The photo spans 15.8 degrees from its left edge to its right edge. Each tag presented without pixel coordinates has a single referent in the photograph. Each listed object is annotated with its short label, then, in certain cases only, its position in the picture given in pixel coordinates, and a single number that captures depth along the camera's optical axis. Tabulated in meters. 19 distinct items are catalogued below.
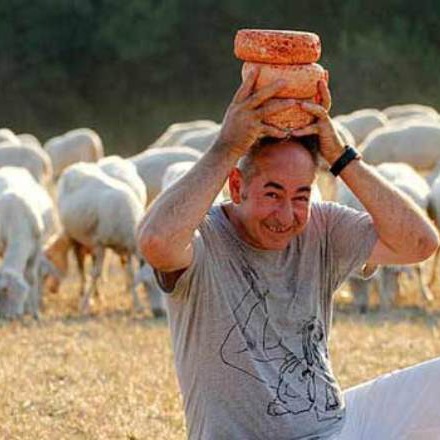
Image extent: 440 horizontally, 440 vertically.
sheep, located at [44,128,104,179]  24.08
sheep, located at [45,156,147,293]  15.09
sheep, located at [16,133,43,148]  23.42
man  4.38
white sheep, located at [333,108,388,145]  23.84
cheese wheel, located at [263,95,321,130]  4.39
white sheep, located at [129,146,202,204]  17.45
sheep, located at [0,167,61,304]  14.45
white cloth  4.48
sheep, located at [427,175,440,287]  13.74
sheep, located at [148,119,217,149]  22.45
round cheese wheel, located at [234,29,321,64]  4.39
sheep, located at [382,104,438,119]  25.99
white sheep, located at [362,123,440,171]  20.05
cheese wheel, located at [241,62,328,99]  4.39
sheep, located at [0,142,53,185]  20.09
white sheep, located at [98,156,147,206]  15.70
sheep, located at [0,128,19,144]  23.28
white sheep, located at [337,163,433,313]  13.09
